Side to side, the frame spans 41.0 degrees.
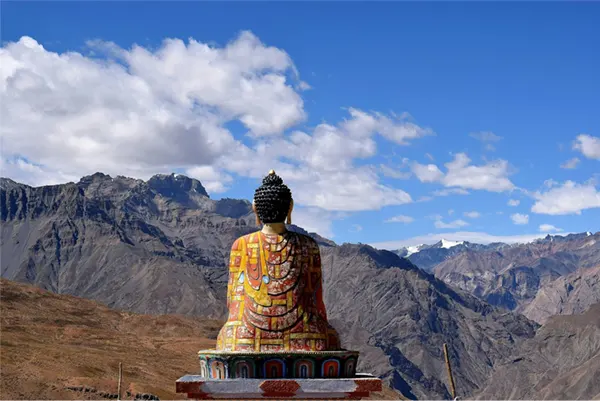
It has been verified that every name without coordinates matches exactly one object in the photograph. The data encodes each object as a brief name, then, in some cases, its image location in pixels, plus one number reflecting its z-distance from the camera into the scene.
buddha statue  15.51
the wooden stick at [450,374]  15.14
